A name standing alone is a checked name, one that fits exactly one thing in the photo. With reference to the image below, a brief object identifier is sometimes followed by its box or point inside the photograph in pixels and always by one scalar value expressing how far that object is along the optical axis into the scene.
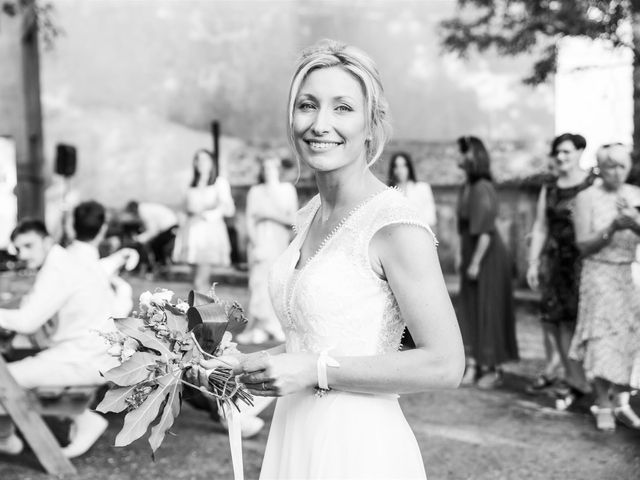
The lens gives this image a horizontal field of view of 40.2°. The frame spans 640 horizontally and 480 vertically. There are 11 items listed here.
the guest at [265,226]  9.30
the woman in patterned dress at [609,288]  5.46
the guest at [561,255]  6.14
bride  1.80
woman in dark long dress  6.91
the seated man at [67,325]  4.91
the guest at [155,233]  16.69
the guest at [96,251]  5.29
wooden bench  4.68
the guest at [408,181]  8.70
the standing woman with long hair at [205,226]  10.23
